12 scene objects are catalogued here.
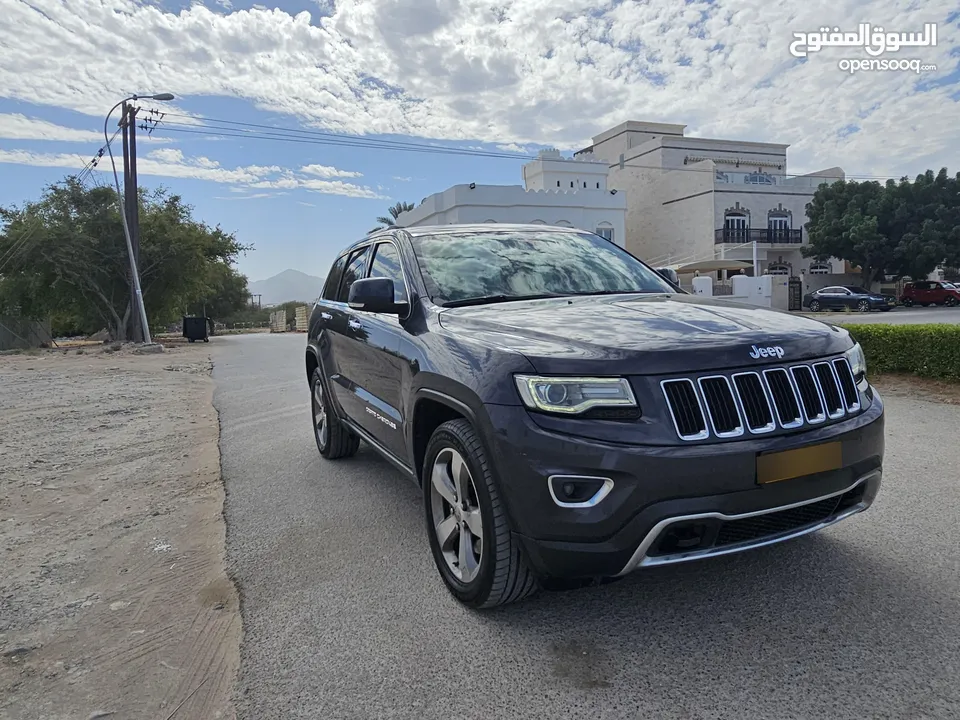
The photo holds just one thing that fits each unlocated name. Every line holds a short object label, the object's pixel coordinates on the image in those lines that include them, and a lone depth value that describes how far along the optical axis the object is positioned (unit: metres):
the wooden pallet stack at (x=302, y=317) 49.97
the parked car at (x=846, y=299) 35.91
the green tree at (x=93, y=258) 27.72
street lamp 25.33
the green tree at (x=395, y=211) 52.07
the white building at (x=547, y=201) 33.91
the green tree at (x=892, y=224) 40.69
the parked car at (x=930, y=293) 37.69
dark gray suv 2.48
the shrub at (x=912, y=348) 8.48
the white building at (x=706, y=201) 46.72
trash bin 32.75
